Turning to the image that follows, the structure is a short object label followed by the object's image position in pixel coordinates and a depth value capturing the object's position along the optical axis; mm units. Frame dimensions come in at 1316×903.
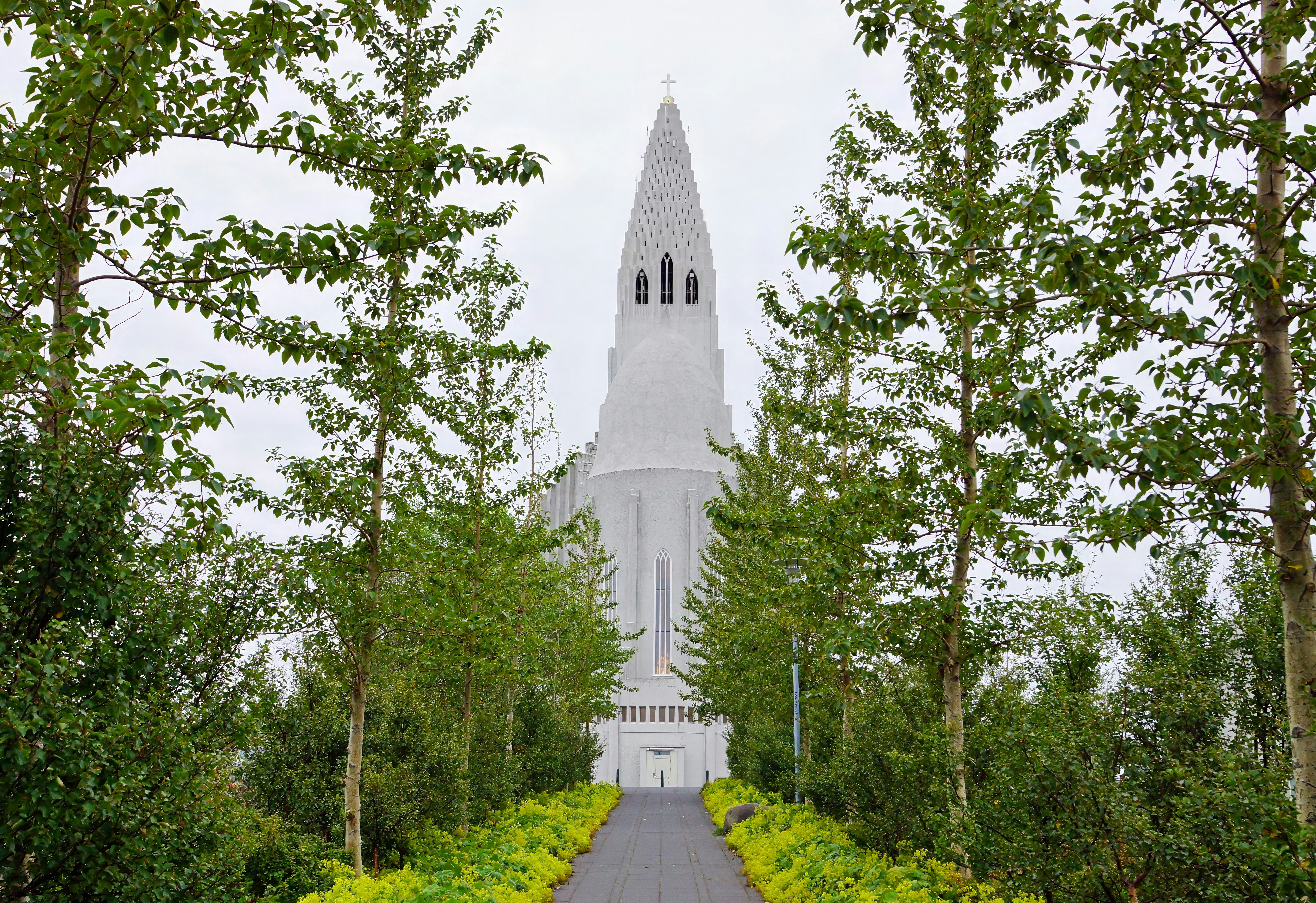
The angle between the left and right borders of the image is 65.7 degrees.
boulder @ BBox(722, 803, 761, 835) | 22203
